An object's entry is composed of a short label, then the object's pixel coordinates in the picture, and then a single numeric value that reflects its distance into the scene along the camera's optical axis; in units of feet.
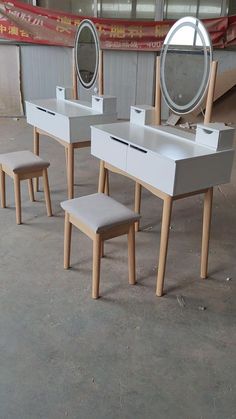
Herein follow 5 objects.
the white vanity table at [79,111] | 8.29
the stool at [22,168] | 8.03
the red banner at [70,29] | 16.61
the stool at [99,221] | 5.73
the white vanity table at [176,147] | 5.52
